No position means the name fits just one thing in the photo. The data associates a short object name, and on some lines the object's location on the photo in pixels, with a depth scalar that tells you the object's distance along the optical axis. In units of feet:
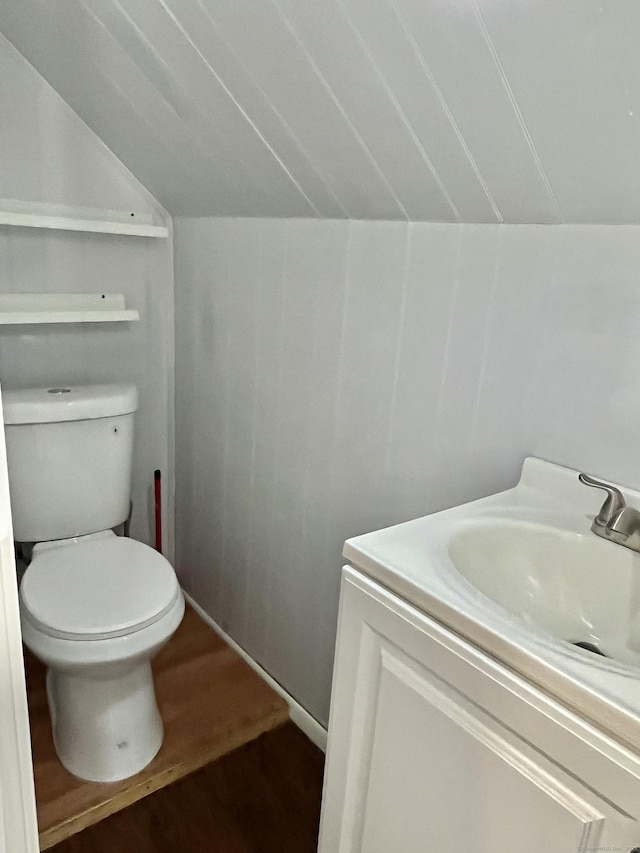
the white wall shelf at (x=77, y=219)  5.68
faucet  3.42
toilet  4.83
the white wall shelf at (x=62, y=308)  5.91
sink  3.09
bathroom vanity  2.45
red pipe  7.40
